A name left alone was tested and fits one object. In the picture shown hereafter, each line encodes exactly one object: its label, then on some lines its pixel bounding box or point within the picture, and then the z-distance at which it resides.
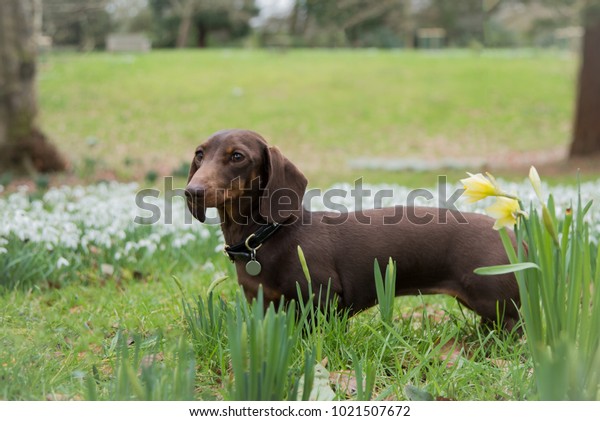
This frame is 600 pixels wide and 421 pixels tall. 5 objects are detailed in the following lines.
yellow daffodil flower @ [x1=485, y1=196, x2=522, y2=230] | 2.40
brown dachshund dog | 3.07
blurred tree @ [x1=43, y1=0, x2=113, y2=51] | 24.08
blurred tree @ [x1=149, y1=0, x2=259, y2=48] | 30.53
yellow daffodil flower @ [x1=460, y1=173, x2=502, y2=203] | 2.30
